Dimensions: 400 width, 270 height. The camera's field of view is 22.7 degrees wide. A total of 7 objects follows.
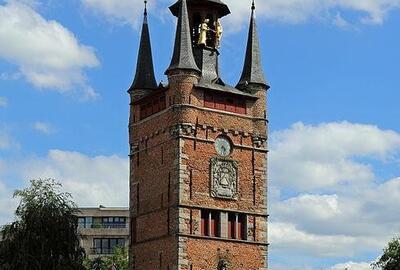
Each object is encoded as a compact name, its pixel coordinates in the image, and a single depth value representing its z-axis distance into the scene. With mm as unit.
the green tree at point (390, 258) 78062
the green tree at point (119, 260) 80894
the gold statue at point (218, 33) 58938
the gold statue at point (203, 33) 58062
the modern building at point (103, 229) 111325
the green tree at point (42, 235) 54812
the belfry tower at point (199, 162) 53688
